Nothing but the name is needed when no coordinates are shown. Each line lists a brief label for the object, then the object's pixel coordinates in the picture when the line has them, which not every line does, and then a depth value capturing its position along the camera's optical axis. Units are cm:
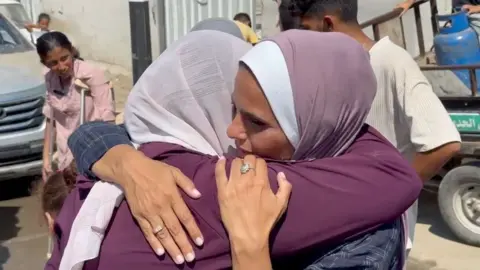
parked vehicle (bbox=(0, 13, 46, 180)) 732
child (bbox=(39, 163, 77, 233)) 193
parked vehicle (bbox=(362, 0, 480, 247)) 567
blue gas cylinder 600
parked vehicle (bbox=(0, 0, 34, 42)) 1190
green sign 568
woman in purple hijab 142
